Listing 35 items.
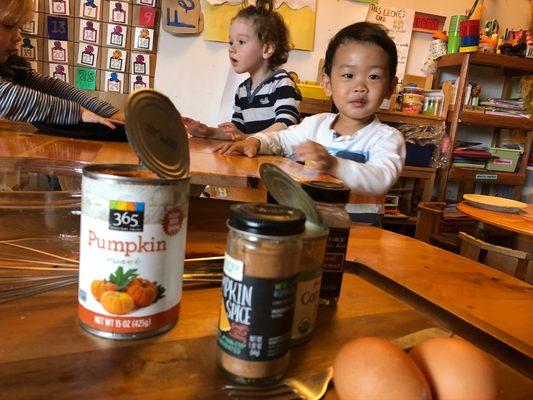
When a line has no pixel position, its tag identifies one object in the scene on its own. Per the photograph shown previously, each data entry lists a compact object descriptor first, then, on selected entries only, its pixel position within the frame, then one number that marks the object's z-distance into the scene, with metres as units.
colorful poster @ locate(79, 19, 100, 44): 2.41
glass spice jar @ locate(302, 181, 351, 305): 0.52
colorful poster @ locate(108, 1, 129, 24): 2.41
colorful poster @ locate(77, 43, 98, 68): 2.44
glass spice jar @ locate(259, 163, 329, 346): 0.43
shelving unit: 2.80
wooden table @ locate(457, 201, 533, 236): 1.75
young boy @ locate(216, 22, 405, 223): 1.28
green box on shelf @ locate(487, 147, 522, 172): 3.05
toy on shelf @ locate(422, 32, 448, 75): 2.95
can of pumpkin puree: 0.38
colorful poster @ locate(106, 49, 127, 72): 2.48
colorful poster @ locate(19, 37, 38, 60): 2.35
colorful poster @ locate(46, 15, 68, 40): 2.38
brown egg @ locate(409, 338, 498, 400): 0.33
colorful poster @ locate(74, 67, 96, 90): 2.47
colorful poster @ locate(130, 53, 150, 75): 2.53
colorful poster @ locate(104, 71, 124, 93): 2.50
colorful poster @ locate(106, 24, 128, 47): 2.45
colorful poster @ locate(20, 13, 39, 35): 2.32
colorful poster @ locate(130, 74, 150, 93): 2.55
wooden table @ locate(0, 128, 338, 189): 0.68
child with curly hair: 2.00
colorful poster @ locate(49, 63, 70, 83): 2.43
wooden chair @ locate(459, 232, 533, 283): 1.71
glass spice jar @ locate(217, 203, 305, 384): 0.35
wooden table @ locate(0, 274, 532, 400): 0.35
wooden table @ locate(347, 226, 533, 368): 0.51
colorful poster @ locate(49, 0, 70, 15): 2.36
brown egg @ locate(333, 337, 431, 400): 0.31
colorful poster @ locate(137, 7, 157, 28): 2.45
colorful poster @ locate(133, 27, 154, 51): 2.48
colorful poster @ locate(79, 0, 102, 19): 2.39
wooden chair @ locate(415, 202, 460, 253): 2.38
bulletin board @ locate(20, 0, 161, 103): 2.37
